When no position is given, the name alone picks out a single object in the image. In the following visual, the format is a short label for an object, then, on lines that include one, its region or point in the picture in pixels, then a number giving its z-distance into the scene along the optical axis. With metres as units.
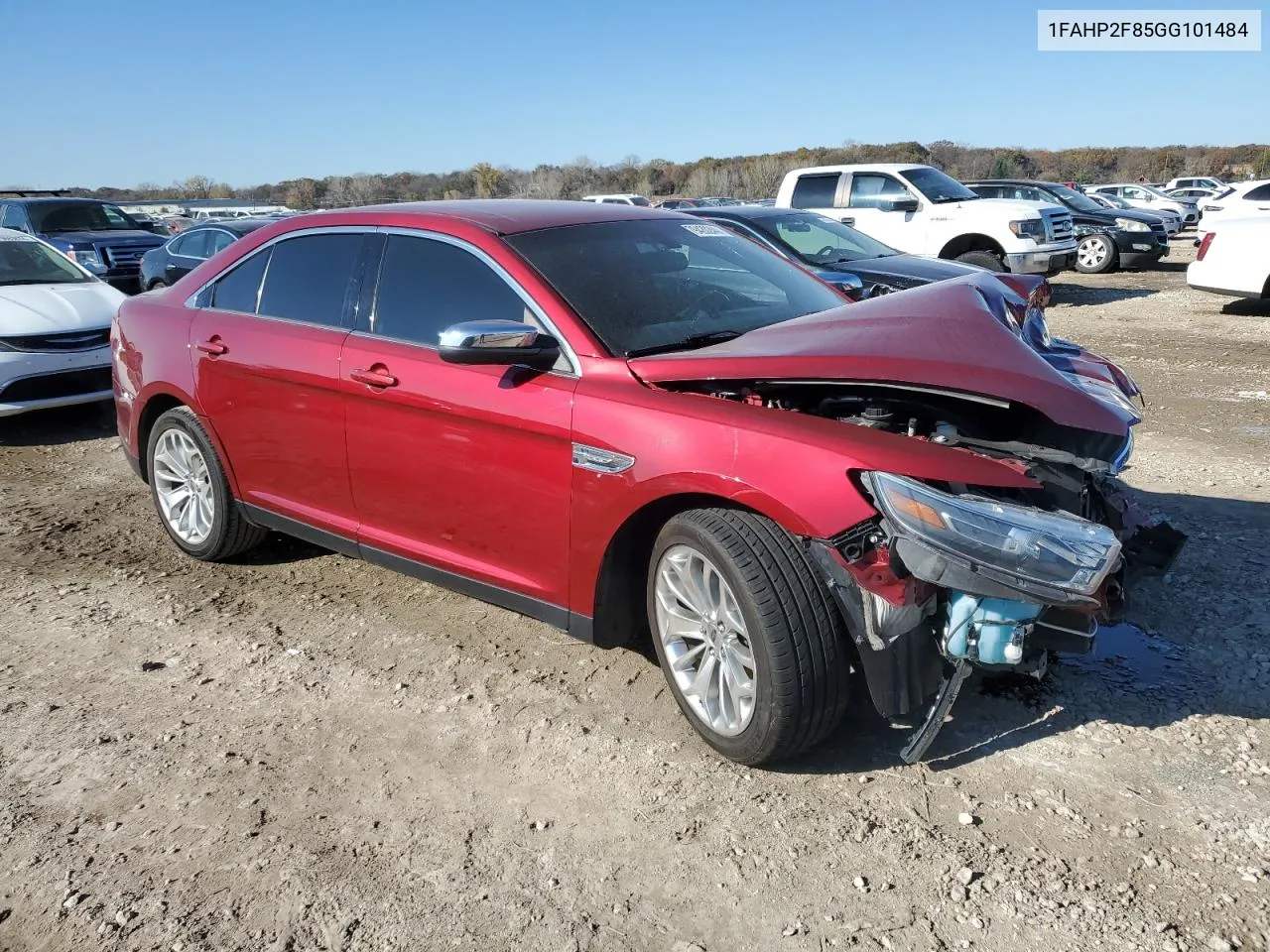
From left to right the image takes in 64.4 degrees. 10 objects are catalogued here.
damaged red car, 2.75
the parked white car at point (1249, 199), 18.82
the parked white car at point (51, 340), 7.55
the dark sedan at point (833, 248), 9.55
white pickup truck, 13.66
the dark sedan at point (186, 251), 12.95
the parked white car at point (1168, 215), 24.89
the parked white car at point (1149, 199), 30.02
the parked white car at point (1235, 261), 11.66
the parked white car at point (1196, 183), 39.17
